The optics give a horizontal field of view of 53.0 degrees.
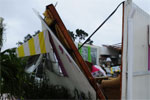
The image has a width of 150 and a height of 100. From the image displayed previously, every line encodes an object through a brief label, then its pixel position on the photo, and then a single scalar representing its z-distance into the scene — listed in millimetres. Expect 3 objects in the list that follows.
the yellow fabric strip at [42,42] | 2387
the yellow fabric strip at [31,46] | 2518
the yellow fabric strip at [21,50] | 2479
